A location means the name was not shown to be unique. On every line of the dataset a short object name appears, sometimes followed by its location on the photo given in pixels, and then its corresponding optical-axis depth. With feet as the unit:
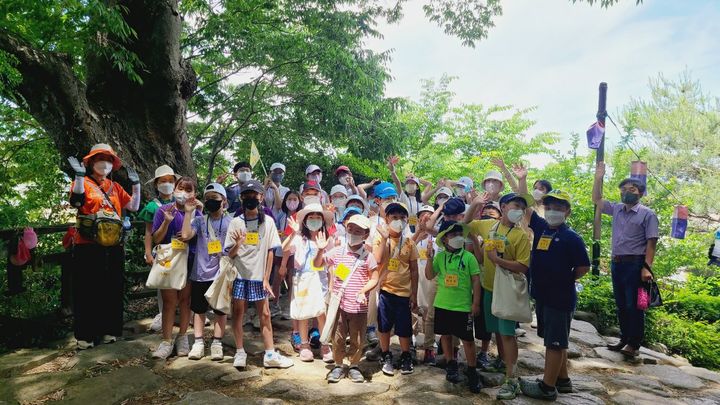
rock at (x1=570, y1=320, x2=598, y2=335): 20.58
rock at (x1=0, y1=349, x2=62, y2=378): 13.25
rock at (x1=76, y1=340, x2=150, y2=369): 13.89
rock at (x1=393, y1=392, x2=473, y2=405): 11.69
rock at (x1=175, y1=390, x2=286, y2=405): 11.34
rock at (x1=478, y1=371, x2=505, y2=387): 13.34
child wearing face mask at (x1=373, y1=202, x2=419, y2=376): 13.93
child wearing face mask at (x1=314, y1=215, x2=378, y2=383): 13.28
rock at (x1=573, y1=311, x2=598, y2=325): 22.90
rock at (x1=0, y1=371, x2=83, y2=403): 11.74
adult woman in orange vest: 14.56
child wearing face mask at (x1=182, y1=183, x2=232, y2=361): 14.64
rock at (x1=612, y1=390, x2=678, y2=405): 12.71
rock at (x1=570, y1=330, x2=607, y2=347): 18.67
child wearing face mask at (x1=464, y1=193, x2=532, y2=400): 12.51
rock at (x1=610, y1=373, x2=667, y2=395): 13.96
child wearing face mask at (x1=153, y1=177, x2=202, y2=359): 14.83
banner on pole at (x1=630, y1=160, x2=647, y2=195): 21.77
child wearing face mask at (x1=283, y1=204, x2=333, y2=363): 14.90
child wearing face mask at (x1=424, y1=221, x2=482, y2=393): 12.87
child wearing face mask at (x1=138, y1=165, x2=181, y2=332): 15.46
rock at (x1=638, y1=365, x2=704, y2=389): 15.10
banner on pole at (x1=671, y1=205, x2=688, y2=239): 24.04
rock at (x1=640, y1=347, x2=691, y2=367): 17.63
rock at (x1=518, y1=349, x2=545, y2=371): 15.29
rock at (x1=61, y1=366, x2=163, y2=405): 11.73
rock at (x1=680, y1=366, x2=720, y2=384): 16.40
